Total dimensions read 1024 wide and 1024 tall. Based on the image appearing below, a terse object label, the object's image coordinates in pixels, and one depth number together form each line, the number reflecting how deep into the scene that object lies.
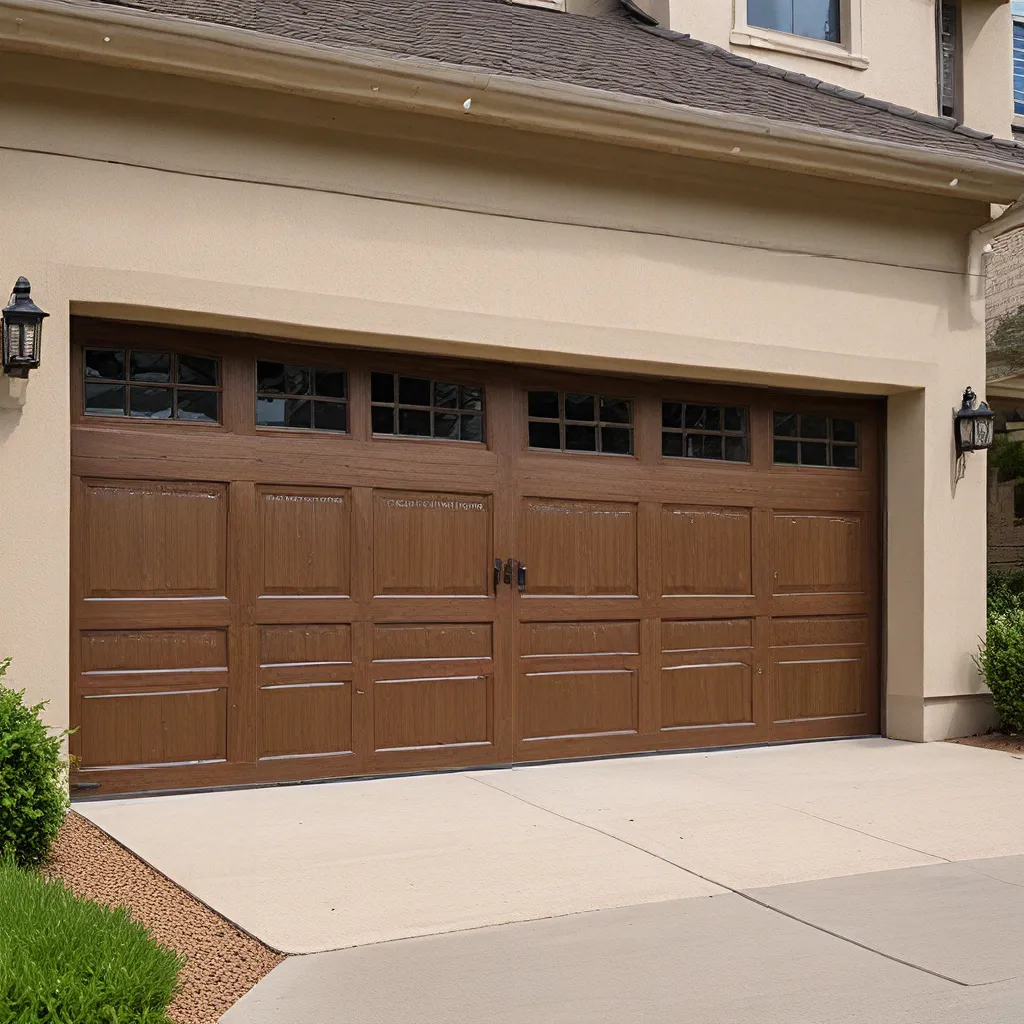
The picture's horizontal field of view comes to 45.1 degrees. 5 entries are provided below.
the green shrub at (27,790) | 5.07
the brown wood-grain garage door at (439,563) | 6.90
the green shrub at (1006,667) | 8.83
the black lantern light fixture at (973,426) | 9.16
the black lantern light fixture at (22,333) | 6.16
